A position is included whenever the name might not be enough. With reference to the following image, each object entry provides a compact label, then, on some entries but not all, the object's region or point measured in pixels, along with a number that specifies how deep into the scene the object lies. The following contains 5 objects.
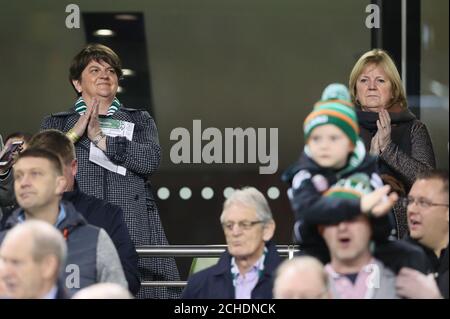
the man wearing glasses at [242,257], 11.93
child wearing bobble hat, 10.76
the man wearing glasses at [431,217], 11.98
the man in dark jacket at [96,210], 13.33
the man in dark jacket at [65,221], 12.30
